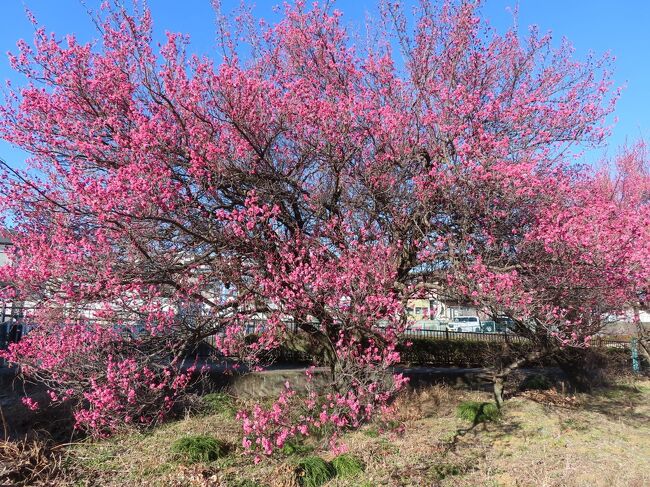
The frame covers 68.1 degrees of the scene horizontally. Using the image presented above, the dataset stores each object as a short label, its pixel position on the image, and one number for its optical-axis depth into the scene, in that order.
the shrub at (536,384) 9.98
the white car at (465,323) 32.06
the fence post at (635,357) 13.52
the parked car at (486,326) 21.25
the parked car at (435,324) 19.34
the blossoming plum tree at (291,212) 6.00
